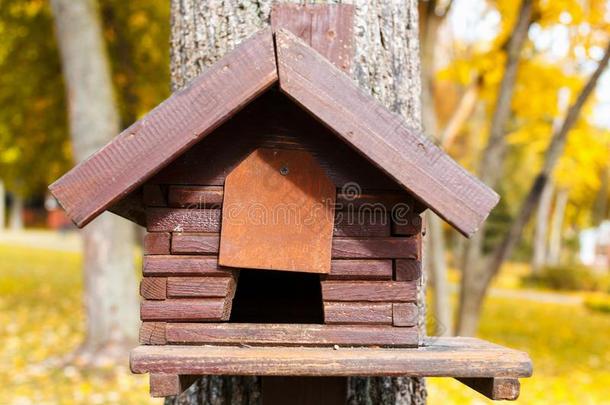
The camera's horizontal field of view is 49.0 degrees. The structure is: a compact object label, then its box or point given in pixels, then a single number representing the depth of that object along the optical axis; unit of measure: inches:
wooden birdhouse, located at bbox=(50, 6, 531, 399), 66.4
